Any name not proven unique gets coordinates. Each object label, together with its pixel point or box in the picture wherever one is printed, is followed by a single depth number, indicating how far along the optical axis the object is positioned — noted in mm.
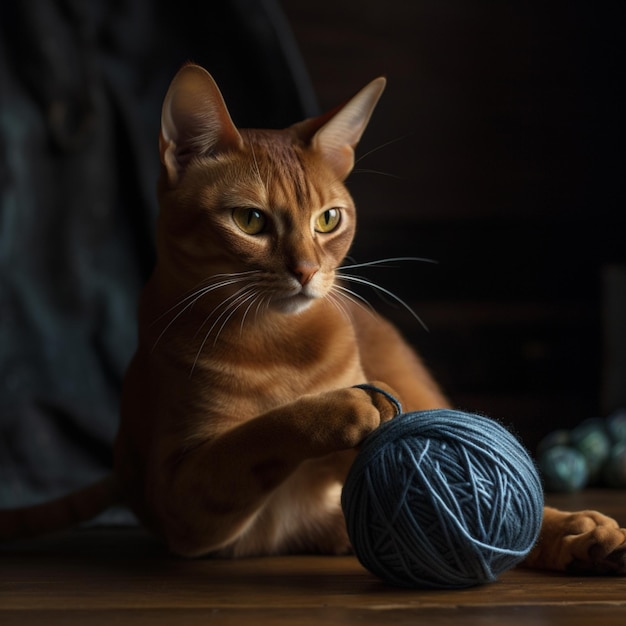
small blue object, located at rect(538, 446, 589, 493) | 2004
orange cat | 1103
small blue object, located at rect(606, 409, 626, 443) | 2158
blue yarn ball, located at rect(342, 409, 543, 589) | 981
